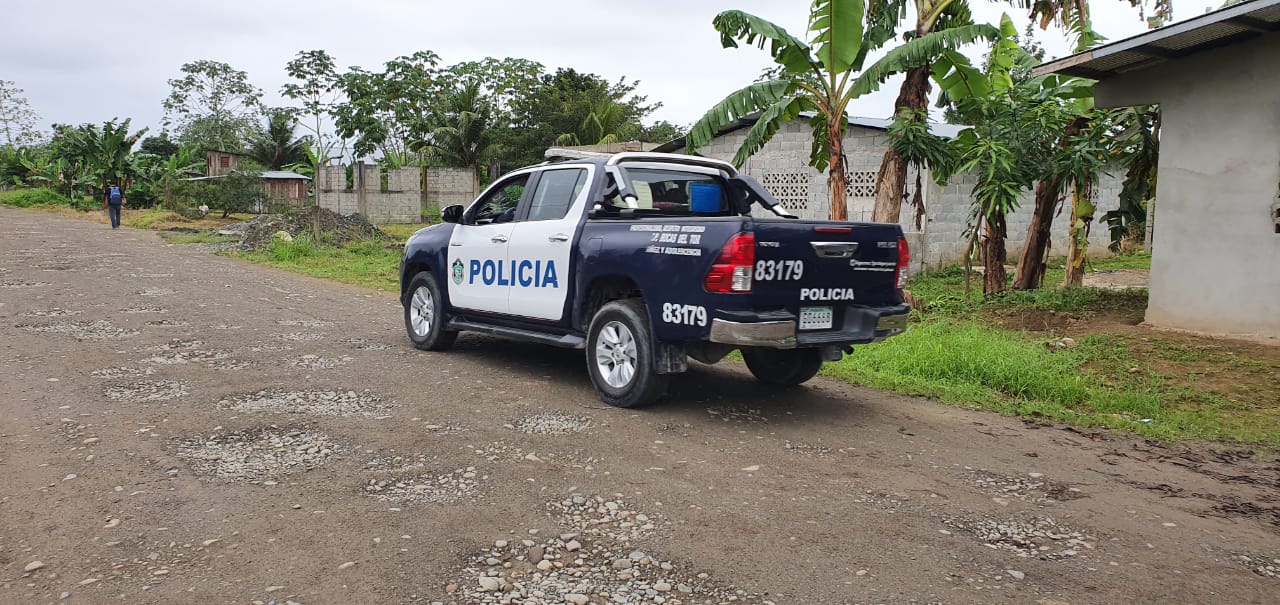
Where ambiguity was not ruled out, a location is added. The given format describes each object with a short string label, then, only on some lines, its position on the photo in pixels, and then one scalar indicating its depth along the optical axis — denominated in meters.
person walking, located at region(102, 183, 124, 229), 29.58
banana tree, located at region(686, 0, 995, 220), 10.99
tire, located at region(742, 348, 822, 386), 7.18
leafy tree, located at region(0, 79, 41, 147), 70.81
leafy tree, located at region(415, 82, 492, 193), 37.69
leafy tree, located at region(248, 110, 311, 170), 46.59
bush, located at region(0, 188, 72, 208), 44.00
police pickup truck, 5.83
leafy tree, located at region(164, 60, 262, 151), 59.59
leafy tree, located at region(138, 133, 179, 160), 62.06
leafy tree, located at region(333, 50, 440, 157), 44.03
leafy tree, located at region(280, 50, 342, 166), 48.56
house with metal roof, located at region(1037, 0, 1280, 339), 8.18
